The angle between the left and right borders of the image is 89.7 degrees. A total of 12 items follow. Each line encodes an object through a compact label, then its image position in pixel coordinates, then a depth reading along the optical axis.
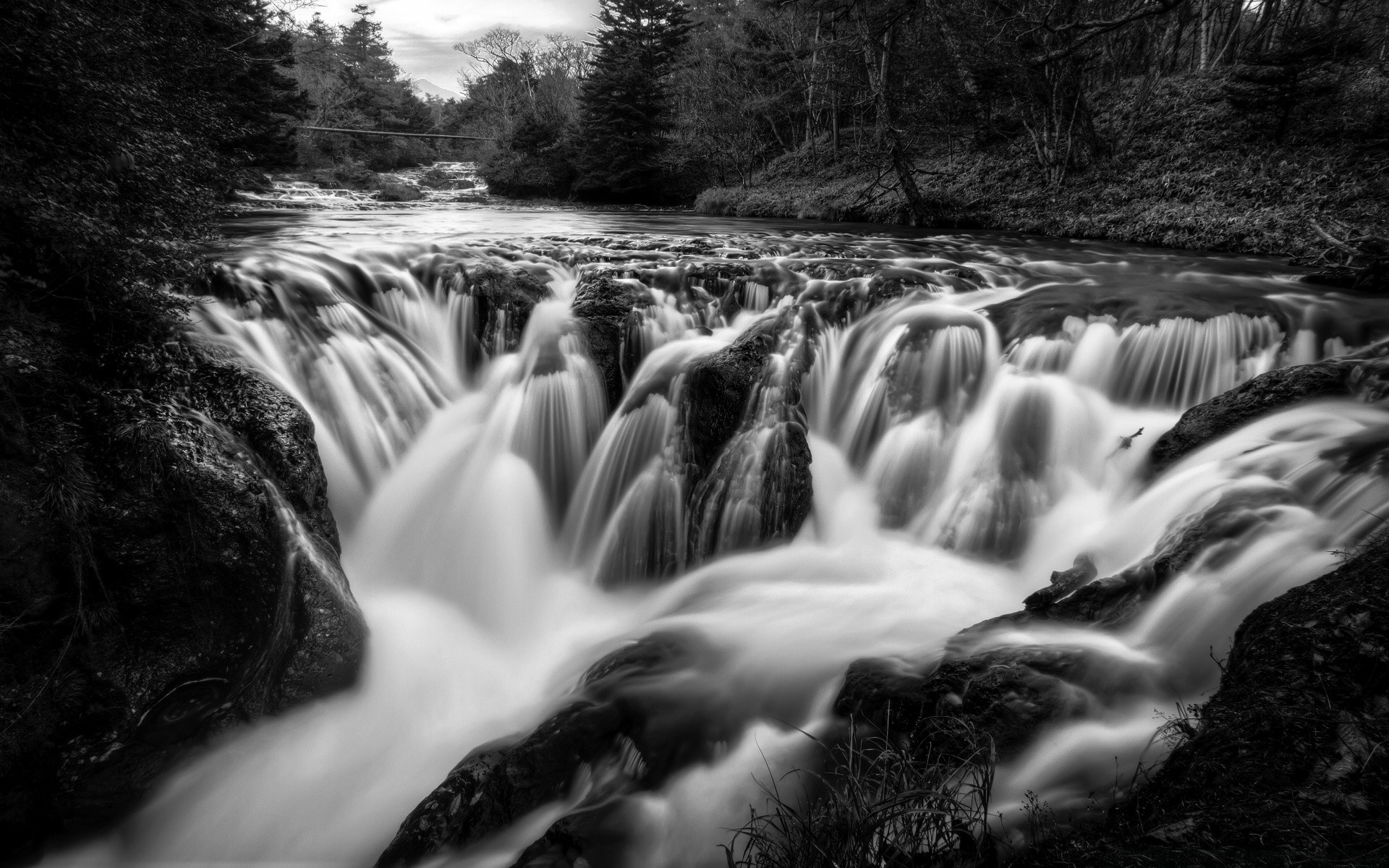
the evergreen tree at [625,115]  31.88
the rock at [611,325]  6.39
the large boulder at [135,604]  3.11
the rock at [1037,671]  2.79
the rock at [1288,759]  1.54
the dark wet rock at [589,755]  2.88
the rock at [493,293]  7.06
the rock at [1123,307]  6.66
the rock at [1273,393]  4.55
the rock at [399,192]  28.14
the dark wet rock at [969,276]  8.48
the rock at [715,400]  5.51
